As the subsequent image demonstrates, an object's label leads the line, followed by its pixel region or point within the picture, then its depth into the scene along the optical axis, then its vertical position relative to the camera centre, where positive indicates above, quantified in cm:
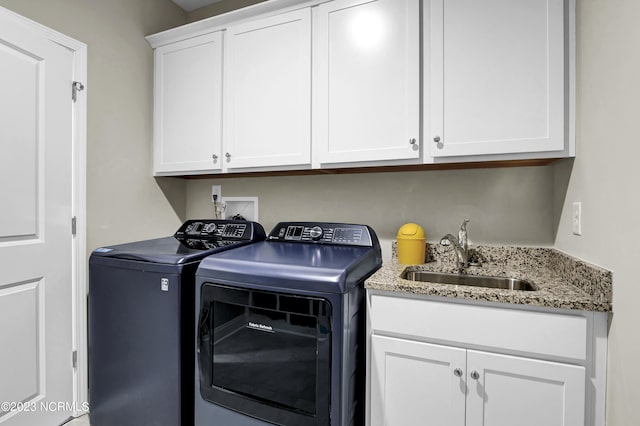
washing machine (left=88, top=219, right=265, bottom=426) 148 -60
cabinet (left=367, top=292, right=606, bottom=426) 110 -58
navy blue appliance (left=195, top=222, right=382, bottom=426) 124 -54
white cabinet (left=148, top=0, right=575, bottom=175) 135 +63
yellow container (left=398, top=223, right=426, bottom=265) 173 -19
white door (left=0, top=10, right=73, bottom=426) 153 -10
